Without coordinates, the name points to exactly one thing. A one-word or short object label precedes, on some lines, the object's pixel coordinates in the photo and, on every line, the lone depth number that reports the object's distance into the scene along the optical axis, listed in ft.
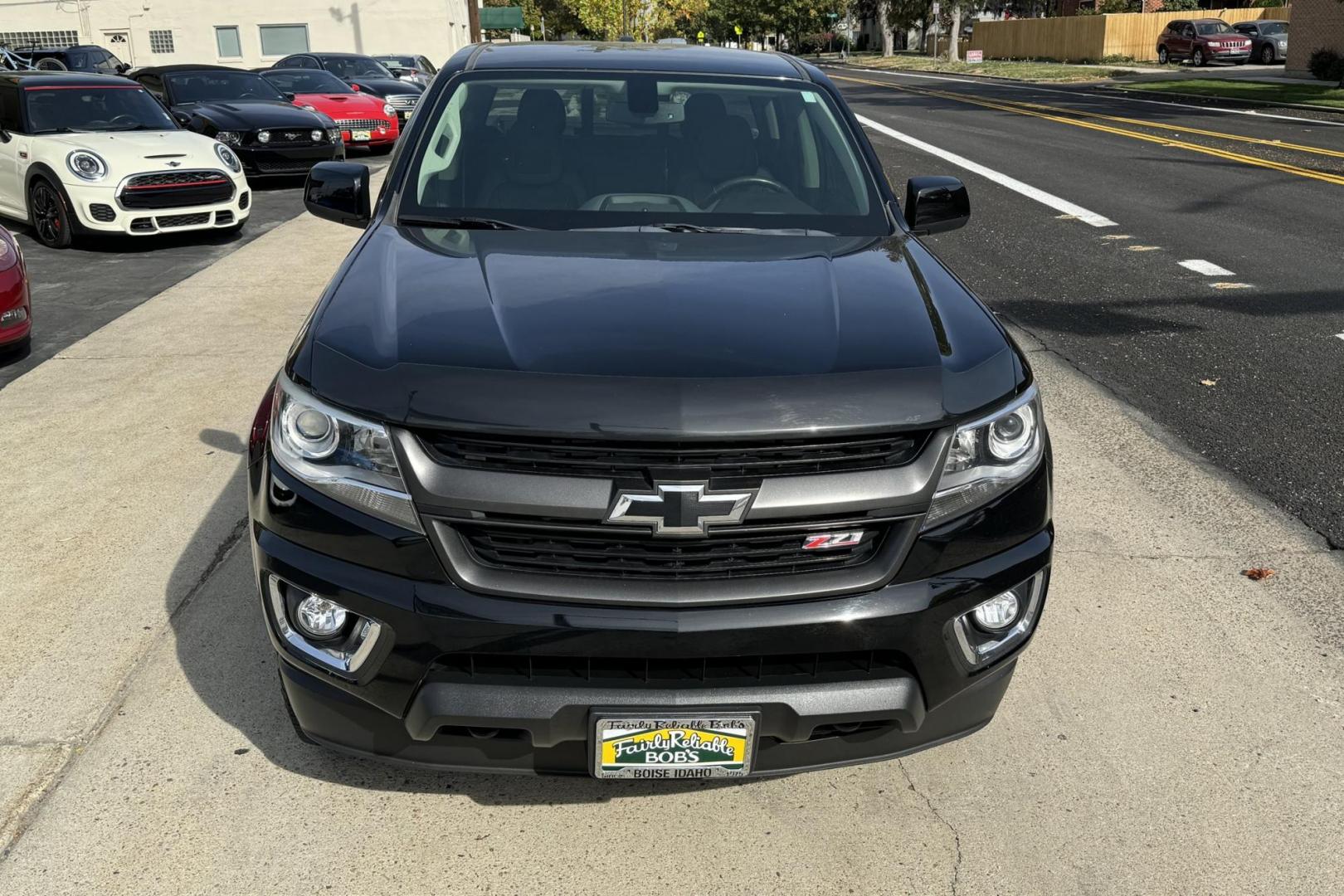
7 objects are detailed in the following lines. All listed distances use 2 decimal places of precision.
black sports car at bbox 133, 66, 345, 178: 50.93
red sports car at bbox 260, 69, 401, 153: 62.69
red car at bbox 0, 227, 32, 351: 22.97
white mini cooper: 36.29
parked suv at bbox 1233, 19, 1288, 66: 146.61
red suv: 151.12
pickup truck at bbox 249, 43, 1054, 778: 8.24
